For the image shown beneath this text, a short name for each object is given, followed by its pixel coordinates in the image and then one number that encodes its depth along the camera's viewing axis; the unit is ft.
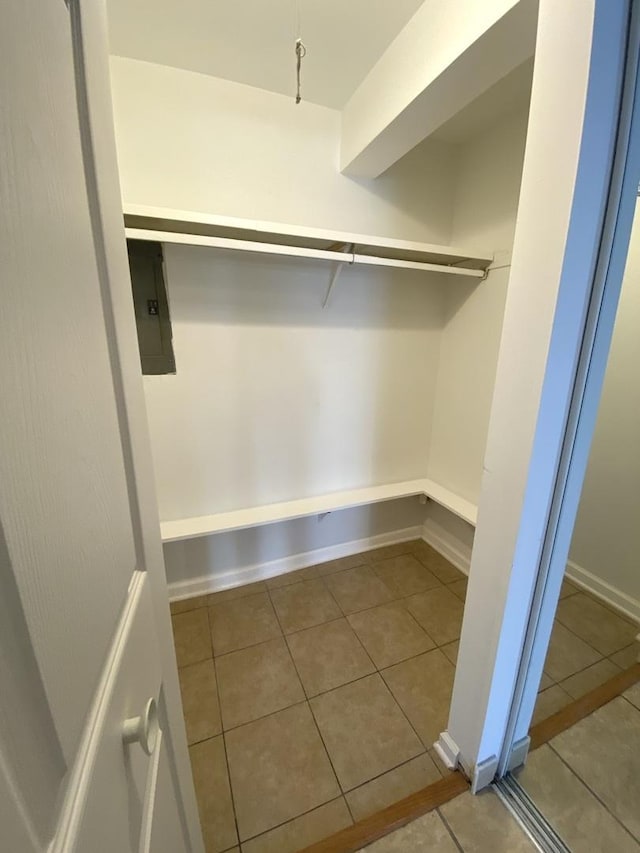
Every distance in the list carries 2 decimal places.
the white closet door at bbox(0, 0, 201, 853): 0.81
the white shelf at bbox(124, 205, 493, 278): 4.29
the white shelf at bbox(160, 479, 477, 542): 5.88
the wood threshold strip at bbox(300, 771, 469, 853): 3.38
